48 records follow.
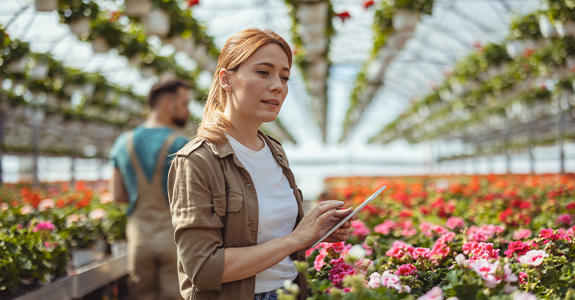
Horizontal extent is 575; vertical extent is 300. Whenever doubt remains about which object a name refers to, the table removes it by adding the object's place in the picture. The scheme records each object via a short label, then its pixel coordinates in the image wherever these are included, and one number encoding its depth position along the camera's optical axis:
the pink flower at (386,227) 2.48
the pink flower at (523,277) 1.28
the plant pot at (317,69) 7.34
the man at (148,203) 2.08
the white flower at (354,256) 0.96
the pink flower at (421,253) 1.52
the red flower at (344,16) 5.26
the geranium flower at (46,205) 3.75
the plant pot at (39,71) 6.31
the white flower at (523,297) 0.87
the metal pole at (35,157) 9.98
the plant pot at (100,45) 5.73
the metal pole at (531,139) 11.29
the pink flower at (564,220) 2.37
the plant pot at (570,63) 6.15
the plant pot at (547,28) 4.84
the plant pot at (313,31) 4.88
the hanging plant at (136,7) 4.12
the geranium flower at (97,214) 3.85
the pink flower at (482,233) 1.76
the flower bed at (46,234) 2.10
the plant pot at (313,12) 4.58
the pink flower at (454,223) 2.37
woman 1.05
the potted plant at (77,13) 4.77
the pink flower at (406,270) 1.35
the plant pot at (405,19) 5.09
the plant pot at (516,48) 5.82
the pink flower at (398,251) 1.59
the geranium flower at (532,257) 1.17
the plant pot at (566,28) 4.58
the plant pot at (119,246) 4.17
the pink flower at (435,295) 0.93
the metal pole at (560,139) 8.81
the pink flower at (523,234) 1.90
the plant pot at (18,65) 5.91
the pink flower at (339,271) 1.32
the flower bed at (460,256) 1.05
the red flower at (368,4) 4.95
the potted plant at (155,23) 4.53
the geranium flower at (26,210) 3.22
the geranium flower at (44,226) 2.68
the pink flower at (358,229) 2.44
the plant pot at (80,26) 4.90
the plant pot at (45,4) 3.85
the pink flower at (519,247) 1.50
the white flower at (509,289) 1.07
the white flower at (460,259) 1.09
